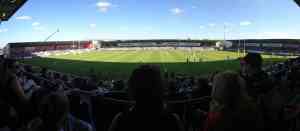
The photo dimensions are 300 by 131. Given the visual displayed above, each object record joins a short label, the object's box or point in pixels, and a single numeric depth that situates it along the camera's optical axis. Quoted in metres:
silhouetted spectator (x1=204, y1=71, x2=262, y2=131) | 1.36
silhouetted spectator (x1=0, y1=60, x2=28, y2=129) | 1.64
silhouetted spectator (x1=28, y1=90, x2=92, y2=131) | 1.30
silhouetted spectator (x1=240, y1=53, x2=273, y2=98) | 2.11
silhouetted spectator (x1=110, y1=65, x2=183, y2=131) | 1.25
